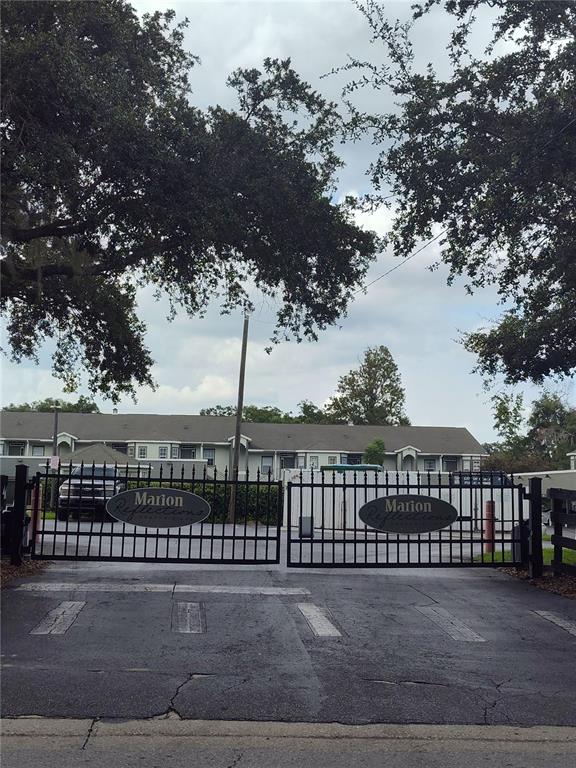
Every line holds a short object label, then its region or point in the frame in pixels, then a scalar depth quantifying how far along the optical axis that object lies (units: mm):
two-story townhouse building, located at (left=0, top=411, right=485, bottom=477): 55906
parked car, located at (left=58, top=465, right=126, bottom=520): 11597
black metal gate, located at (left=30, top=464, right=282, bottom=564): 11727
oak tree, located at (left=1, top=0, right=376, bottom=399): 11633
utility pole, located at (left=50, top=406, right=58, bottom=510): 40234
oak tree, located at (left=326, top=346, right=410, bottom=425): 75750
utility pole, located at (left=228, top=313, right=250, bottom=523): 31833
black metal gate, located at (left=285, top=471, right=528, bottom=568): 12125
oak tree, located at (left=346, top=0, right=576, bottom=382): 12695
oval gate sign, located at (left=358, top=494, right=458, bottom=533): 12055
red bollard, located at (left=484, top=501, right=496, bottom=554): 12344
